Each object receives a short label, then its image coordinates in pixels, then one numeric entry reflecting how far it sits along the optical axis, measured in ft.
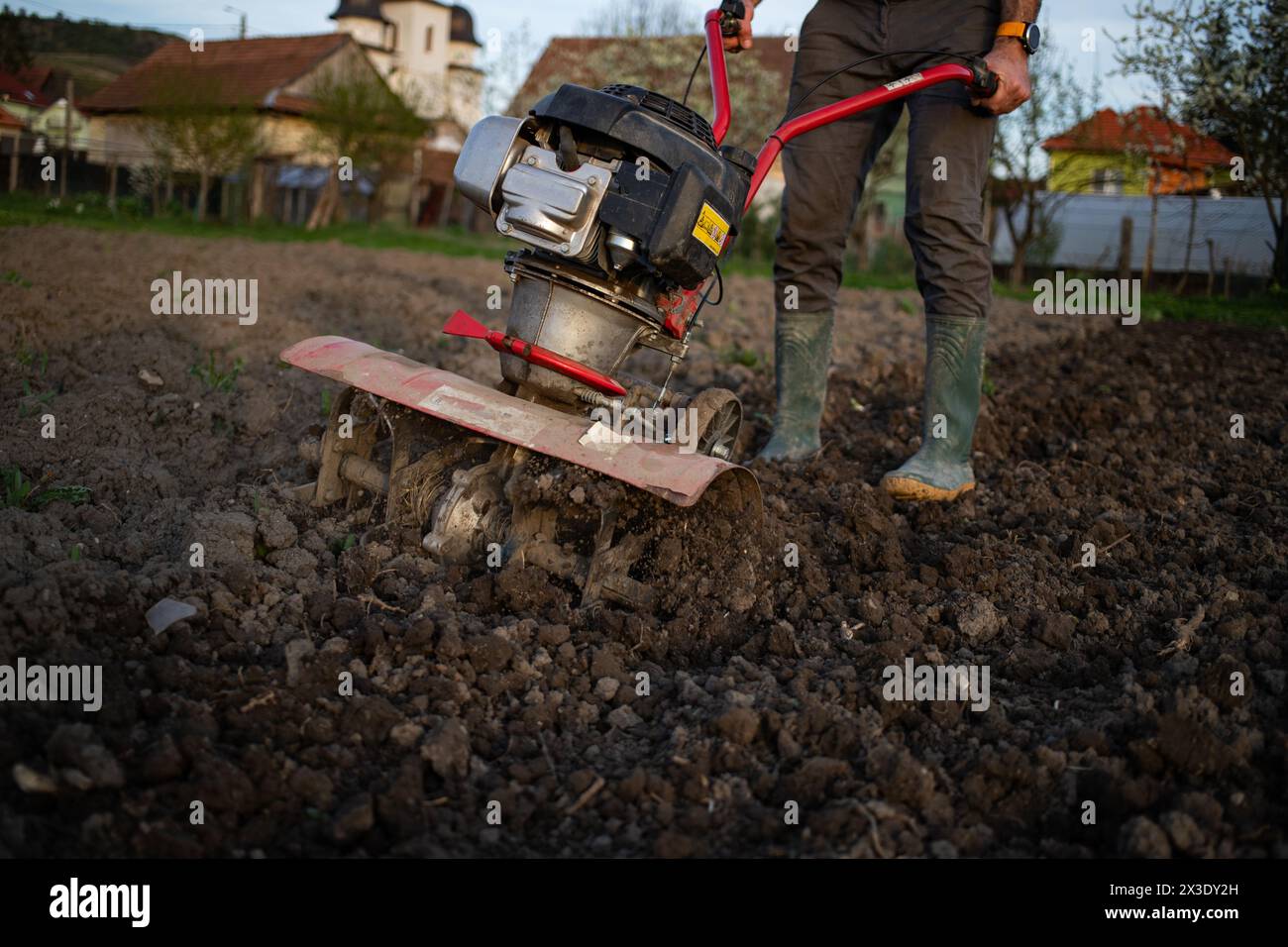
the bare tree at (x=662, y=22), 90.38
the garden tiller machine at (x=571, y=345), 8.54
